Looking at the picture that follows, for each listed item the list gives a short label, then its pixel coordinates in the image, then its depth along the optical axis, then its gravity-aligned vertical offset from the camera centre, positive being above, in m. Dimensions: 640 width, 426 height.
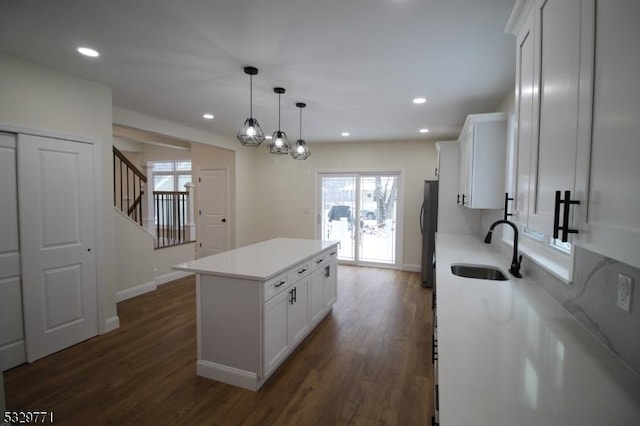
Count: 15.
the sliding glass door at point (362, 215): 5.96 -0.30
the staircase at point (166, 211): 5.25 -0.24
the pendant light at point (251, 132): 2.65 +0.61
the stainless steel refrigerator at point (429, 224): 4.87 -0.38
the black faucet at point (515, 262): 2.21 -0.46
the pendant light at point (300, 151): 3.47 +0.58
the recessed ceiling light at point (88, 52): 2.32 +1.17
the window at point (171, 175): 8.72 +0.71
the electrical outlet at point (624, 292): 1.03 -0.32
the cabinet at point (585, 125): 0.65 +0.22
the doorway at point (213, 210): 6.14 -0.23
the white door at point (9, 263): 2.47 -0.56
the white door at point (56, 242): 2.60 -0.42
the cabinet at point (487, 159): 2.83 +0.41
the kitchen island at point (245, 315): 2.22 -0.91
